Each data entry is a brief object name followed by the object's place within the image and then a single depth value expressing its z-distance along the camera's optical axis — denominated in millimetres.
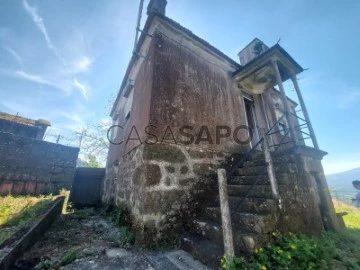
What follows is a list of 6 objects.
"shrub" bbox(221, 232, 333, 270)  2014
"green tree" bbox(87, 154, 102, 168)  18300
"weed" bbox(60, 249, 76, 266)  2341
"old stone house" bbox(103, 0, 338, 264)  2863
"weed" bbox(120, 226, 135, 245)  3117
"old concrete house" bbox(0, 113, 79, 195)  7995
